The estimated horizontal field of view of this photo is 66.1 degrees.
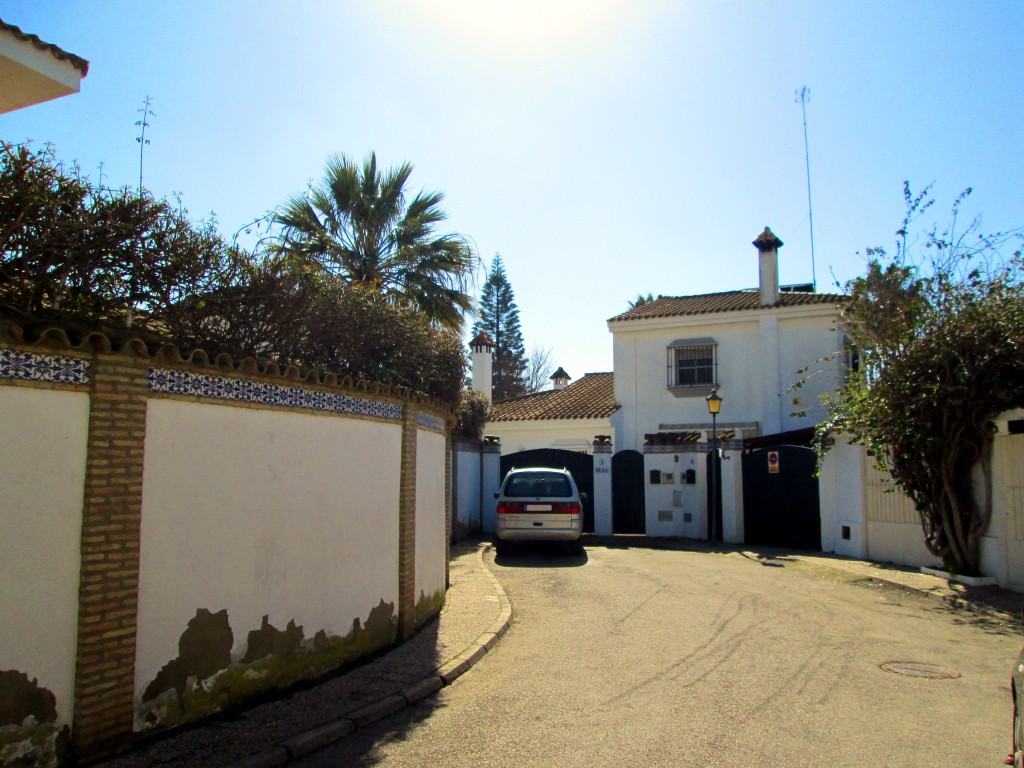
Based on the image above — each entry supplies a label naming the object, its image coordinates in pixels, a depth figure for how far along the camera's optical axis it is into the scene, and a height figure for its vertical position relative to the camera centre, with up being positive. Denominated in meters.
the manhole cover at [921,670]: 6.96 -1.81
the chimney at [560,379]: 37.31 +4.31
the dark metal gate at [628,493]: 20.38 -0.61
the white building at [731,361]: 24.52 +3.47
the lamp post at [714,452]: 18.26 +0.40
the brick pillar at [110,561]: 4.66 -0.55
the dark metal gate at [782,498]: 17.27 -0.66
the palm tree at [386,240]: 15.59 +4.65
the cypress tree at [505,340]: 56.28 +9.28
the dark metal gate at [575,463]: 20.94 +0.17
